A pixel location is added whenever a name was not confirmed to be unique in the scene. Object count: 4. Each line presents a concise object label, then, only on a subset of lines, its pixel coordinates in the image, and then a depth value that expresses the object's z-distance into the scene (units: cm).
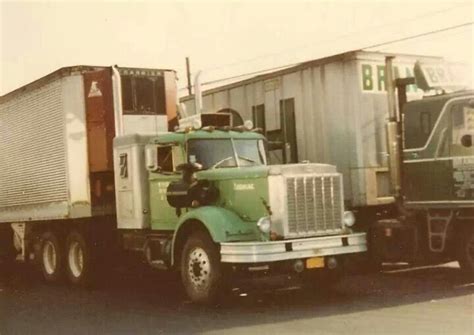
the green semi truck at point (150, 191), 1035
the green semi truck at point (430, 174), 1147
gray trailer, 1272
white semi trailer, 1353
